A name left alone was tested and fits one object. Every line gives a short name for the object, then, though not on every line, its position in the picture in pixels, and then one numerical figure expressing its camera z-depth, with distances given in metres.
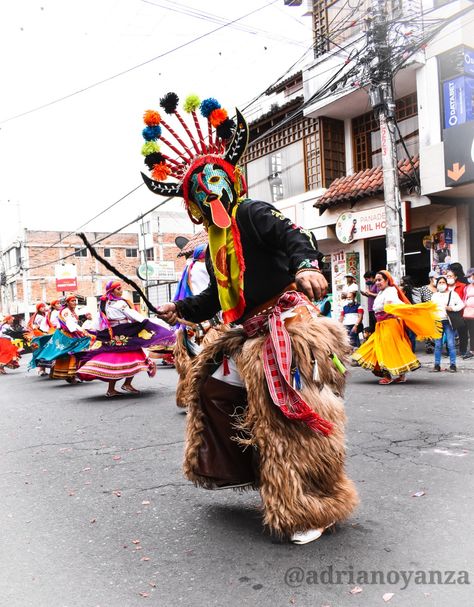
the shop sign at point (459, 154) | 11.18
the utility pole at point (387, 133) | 10.71
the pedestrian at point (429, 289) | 11.00
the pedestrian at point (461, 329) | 10.32
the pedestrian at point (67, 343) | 10.53
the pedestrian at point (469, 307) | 10.13
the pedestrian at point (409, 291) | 10.41
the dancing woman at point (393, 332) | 7.46
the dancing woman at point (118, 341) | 8.30
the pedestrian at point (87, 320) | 12.86
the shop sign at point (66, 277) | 45.50
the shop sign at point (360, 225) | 13.66
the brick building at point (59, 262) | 50.75
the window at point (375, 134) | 13.59
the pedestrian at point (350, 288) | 11.54
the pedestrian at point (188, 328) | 6.31
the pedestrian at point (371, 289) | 10.69
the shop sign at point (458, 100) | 11.95
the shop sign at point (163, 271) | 36.47
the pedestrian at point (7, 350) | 15.01
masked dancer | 2.62
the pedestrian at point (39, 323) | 12.68
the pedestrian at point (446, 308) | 8.88
